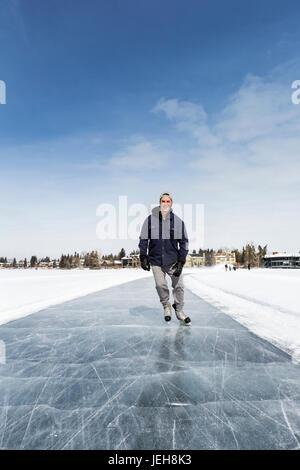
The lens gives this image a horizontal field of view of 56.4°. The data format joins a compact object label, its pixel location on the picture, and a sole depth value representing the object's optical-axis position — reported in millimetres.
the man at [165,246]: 4836
